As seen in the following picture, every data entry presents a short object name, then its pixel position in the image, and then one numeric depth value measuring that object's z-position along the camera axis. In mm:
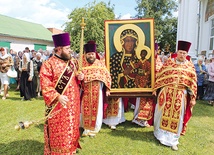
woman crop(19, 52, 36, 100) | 8016
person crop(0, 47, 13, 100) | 7984
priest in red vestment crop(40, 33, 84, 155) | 2984
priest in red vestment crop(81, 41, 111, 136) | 4633
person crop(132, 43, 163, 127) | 5332
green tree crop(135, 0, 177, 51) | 34656
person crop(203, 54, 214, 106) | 8045
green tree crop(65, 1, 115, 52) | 23859
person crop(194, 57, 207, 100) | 8695
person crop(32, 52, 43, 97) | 8711
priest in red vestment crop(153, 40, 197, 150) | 4164
